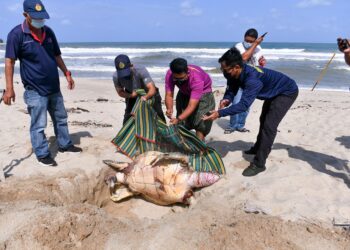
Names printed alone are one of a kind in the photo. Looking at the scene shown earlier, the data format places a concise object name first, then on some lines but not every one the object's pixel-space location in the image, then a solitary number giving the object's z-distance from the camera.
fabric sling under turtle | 4.08
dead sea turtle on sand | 3.73
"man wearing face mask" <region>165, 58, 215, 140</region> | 3.88
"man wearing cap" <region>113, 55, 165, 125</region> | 4.14
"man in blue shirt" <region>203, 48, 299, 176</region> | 3.72
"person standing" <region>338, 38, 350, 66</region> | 3.29
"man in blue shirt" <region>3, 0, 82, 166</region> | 3.72
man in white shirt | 5.27
